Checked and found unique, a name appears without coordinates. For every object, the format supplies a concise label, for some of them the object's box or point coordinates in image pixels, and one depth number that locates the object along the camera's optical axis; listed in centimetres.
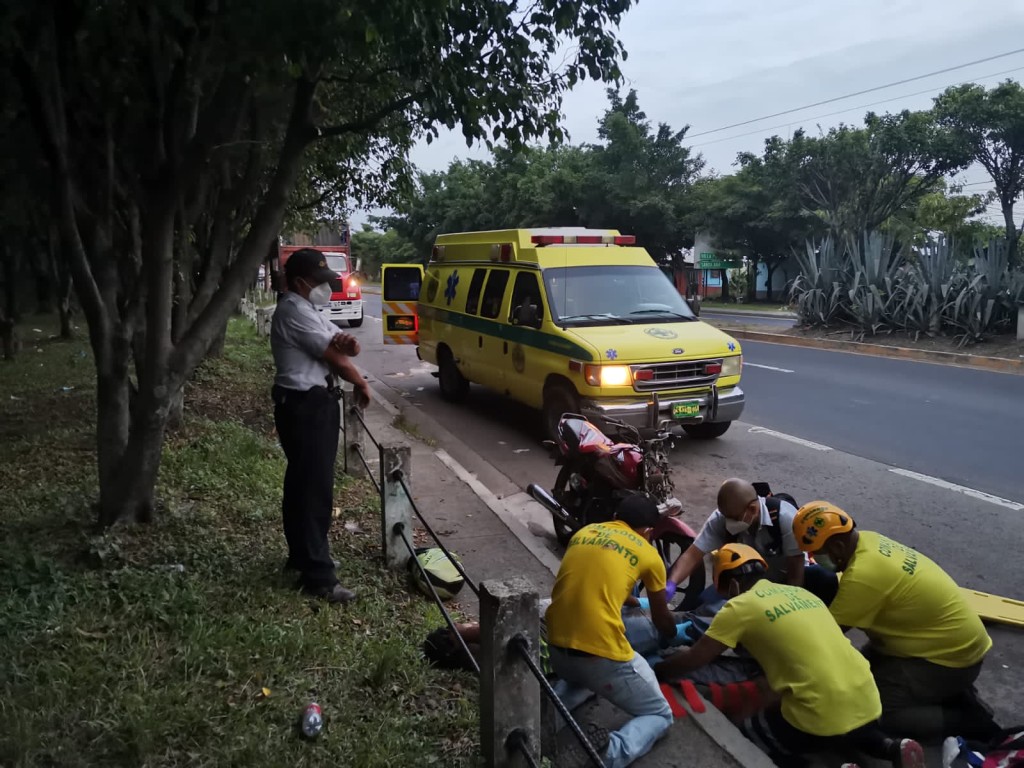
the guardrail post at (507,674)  278
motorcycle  509
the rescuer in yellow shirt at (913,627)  361
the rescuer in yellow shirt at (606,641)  329
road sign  4066
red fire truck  2492
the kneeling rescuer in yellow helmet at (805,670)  320
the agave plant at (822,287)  2006
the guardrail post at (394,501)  483
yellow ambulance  802
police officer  427
